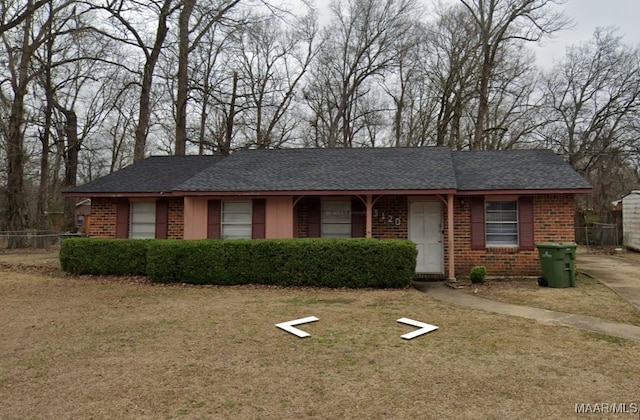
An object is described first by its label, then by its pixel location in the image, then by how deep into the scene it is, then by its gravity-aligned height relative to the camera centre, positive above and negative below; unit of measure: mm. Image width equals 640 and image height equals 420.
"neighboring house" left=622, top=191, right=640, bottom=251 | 18219 +378
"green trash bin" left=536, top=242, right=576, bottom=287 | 9367 -822
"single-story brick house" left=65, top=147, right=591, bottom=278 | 10852 +661
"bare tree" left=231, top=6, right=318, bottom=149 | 26875 +8780
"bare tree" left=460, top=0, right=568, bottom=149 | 23584 +10865
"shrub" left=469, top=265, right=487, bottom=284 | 9969 -1108
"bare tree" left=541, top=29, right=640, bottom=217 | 24597 +6568
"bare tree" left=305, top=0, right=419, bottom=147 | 26953 +10451
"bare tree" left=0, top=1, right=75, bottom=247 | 19047 +4851
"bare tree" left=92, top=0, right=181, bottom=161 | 17788 +7733
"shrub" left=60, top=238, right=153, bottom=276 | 10766 -787
